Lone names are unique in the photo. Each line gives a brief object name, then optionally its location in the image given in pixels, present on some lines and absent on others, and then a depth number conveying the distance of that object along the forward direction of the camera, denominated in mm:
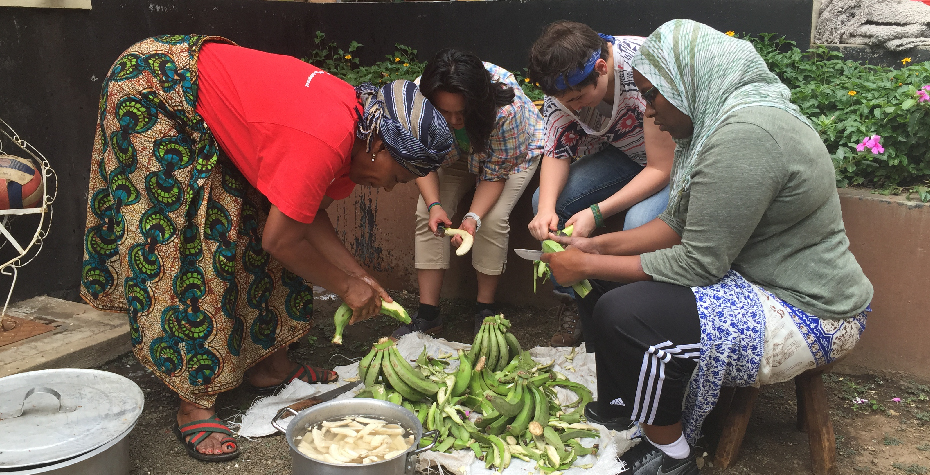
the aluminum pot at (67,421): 2197
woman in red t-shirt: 2441
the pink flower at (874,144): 3553
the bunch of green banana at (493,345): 3377
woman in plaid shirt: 3650
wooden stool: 2701
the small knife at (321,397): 3162
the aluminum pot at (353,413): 2145
